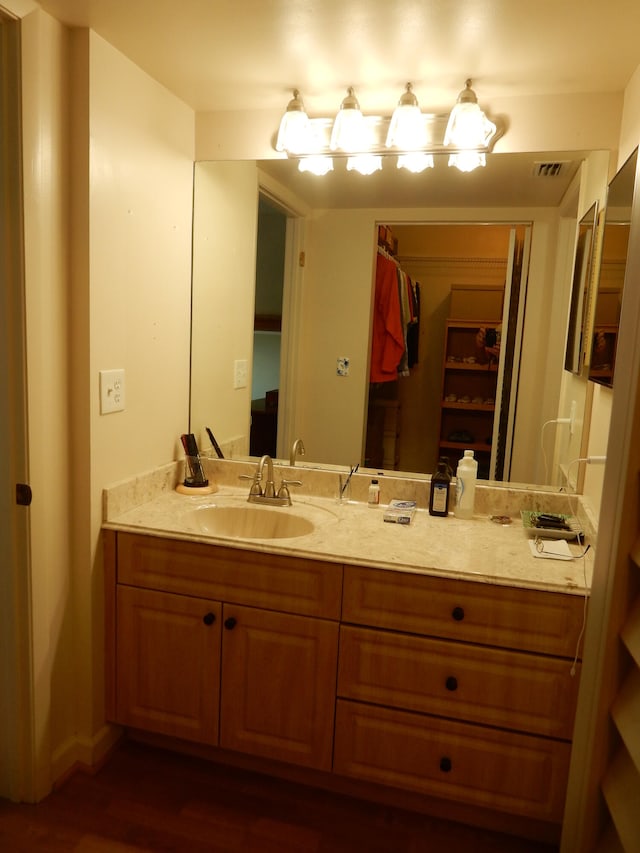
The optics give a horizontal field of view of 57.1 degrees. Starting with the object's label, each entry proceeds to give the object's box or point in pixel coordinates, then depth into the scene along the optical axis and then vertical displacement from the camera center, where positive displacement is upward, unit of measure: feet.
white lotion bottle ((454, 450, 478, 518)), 6.39 -1.35
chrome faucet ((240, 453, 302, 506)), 6.75 -1.62
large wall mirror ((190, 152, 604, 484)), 6.54 +0.78
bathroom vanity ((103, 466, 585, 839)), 4.98 -2.80
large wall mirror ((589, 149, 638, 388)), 5.03 +0.83
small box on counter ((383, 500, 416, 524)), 6.23 -1.68
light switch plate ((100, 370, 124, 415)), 5.71 -0.48
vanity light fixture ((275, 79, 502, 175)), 5.92 +2.31
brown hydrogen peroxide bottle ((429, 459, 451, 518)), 6.46 -1.46
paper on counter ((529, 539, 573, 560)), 5.36 -1.71
